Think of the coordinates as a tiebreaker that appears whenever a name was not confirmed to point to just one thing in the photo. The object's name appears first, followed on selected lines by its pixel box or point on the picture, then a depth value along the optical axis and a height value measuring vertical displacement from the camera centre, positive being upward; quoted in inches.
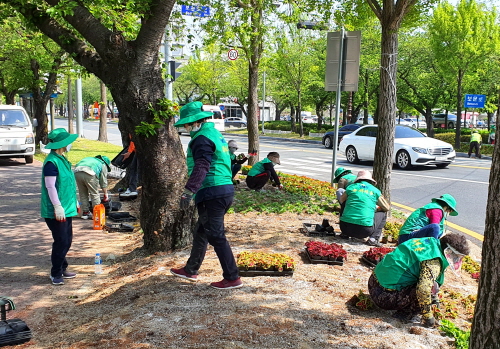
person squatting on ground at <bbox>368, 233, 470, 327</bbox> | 157.0 -50.6
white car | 674.2 -36.6
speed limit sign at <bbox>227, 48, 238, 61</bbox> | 804.1 +106.4
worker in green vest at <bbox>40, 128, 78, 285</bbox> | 207.2 -36.4
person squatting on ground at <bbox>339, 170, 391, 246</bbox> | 257.0 -45.7
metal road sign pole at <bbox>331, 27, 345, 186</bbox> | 418.6 +32.5
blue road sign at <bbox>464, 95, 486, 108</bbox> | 981.9 +49.4
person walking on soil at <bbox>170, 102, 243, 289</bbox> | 180.7 -26.8
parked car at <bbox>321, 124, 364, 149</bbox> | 1139.1 -29.8
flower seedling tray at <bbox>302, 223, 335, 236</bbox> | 282.2 -65.5
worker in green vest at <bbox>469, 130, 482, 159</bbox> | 886.5 -31.9
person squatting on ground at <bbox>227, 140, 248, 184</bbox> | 421.4 -37.6
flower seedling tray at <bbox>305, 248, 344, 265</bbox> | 224.7 -65.2
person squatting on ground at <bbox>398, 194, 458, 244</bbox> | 203.6 -39.7
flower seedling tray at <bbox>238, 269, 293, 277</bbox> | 200.2 -63.5
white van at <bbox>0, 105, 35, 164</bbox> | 633.0 -29.8
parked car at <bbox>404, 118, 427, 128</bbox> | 2397.4 +6.5
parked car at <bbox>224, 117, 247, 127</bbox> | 2262.6 -23.5
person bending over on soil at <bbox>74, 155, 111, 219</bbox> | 348.2 -47.8
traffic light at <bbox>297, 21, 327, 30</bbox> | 472.1 +92.9
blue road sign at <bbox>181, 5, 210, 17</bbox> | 476.4 +105.9
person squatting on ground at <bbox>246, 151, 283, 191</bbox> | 413.4 -46.3
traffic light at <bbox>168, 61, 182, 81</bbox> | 503.5 +51.8
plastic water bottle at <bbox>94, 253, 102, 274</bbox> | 237.6 -74.0
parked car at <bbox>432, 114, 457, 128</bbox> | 1894.6 +13.9
